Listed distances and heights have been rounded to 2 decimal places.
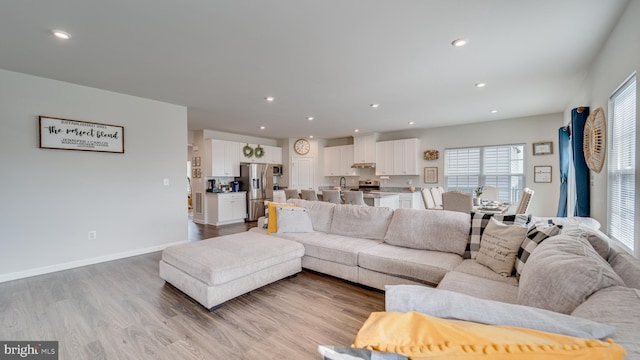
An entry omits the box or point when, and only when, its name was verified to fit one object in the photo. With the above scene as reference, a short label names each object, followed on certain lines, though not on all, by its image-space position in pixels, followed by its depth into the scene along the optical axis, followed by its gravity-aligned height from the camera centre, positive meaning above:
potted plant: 4.69 -0.41
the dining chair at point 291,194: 5.93 -0.36
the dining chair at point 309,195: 5.49 -0.36
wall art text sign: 3.35 +0.62
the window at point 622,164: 1.97 +0.09
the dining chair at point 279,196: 7.63 -0.52
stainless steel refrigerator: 7.12 -0.20
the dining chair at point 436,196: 5.40 -0.42
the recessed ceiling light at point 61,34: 2.27 +1.30
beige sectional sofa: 0.96 -0.57
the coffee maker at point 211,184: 6.90 -0.15
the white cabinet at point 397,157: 6.97 +0.56
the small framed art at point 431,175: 6.79 +0.05
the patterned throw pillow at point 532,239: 1.85 -0.47
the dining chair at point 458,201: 3.87 -0.38
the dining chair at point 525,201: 3.88 -0.38
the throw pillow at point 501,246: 2.09 -0.60
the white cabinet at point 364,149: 7.59 +0.86
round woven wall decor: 2.51 +0.37
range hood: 7.74 +0.36
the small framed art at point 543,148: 5.43 +0.59
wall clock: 8.41 +1.04
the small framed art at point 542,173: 5.50 +0.06
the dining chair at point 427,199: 5.09 -0.44
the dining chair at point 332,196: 5.23 -0.38
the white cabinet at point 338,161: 8.23 +0.56
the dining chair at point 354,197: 5.05 -0.38
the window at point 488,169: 5.84 +0.18
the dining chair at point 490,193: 5.36 -0.35
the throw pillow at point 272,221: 3.67 -0.61
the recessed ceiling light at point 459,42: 2.40 +1.26
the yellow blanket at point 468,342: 0.58 -0.39
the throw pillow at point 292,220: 3.57 -0.58
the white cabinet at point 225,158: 6.64 +0.56
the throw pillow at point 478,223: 2.45 -0.47
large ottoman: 2.35 -0.86
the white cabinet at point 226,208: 6.55 -0.75
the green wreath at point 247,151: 7.40 +0.81
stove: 7.88 -0.24
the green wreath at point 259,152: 7.76 +0.80
